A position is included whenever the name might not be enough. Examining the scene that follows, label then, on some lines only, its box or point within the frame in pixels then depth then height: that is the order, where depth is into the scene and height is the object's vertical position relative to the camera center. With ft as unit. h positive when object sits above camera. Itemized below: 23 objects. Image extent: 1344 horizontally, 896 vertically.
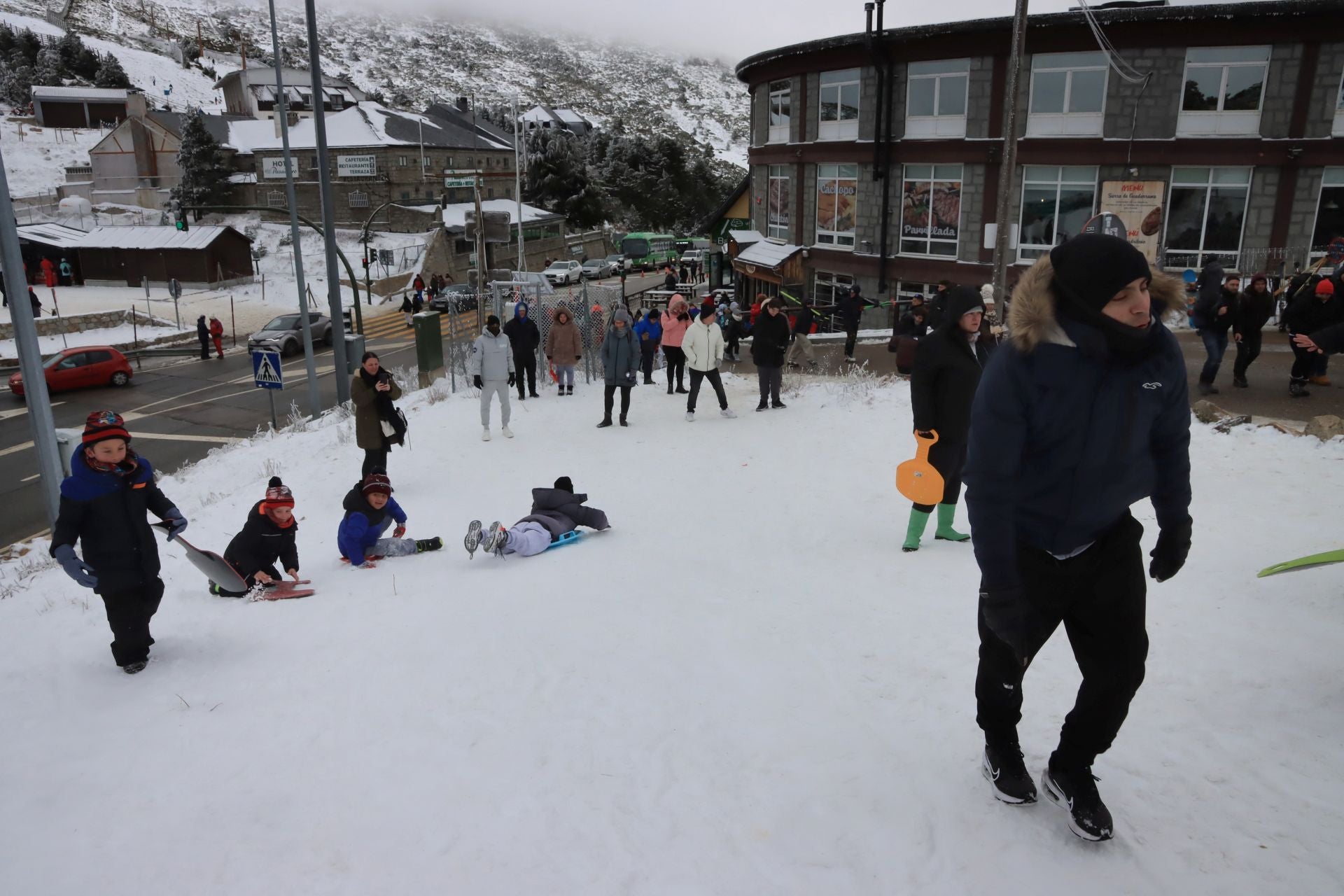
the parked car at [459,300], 133.80 -8.47
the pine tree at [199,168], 204.95 +18.56
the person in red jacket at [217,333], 102.58 -10.35
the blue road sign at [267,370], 56.49 -8.10
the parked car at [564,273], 168.45 -5.54
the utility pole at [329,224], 57.26 +1.54
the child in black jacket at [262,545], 22.93 -7.91
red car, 78.18 -11.28
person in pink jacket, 48.25 -4.86
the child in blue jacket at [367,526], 25.90 -8.43
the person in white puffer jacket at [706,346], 42.63 -4.98
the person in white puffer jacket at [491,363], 41.68 -5.69
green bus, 219.41 -1.70
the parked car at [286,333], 100.32 -10.30
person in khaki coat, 32.14 -5.63
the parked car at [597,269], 193.06 -5.41
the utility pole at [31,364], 28.73 -4.03
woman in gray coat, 43.24 -5.65
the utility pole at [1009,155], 48.73 +5.11
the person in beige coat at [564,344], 50.57 -5.80
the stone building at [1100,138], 74.84 +9.78
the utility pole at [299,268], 62.13 -1.79
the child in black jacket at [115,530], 16.96 -5.63
